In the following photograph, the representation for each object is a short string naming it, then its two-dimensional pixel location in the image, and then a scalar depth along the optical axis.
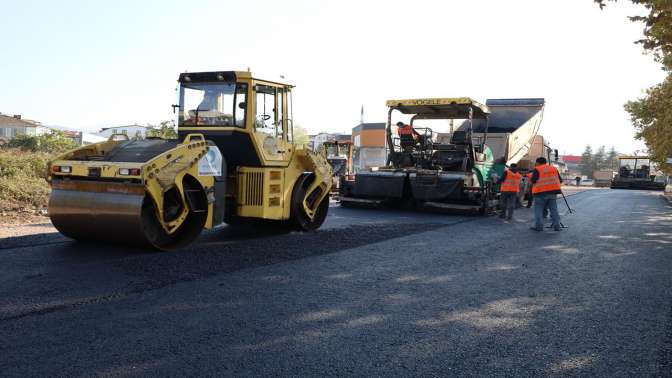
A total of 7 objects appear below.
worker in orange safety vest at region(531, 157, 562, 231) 10.06
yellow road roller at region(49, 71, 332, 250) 6.25
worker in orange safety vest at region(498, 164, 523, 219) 11.88
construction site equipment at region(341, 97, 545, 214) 12.39
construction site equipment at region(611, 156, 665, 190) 37.53
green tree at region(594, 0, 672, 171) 9.92
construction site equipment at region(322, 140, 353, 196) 19.67
